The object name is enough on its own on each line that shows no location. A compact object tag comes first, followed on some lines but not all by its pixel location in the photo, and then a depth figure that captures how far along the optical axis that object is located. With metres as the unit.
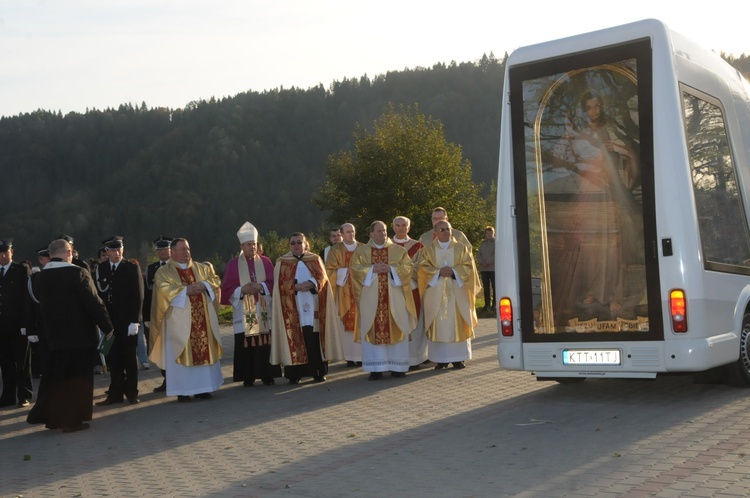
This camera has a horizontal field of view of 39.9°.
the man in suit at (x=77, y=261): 15.06
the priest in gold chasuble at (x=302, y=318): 14.17
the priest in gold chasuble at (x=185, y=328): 13.23
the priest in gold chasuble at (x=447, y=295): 14.33
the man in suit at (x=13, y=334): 13.45
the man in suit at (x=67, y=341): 10.92
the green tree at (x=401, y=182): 63.41
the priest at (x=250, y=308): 14.38
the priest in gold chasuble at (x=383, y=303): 14.26
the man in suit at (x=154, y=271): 14.60
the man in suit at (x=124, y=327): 13.20
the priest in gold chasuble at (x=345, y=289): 15.68
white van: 9.54
